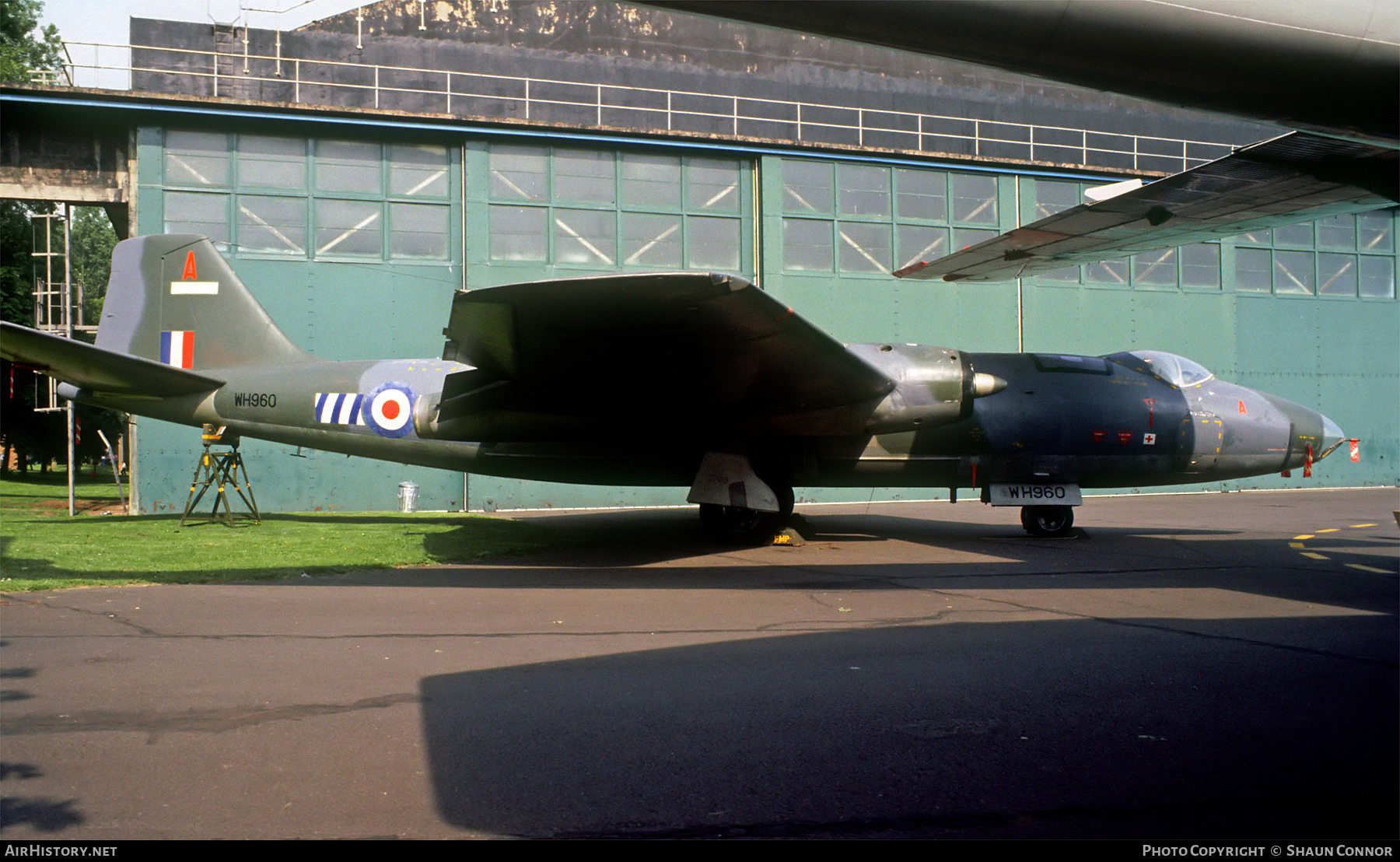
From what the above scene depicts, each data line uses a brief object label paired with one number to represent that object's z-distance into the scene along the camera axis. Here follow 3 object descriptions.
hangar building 18.53
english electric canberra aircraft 11.01
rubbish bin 18.78
